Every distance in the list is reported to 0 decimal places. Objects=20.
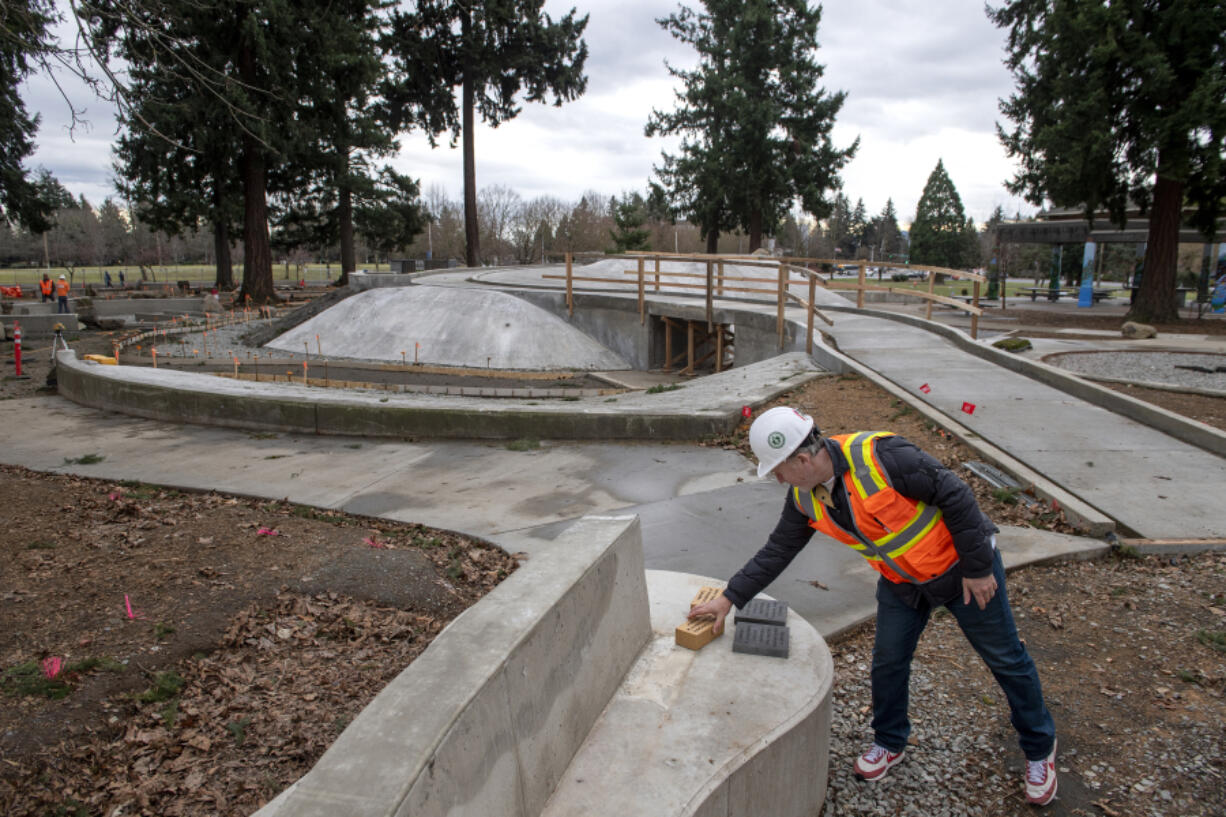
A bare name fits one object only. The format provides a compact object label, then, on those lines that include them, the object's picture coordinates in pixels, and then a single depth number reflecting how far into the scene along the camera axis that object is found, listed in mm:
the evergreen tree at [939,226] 81188
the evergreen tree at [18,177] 30219
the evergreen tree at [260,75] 22938
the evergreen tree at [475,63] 36812
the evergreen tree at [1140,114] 16828
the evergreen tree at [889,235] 106394
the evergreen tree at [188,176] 26641
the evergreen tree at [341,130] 27577
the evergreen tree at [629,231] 44438
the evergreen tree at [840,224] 114688
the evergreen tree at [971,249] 81375
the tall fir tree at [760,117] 37500
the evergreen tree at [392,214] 42094
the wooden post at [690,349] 20750
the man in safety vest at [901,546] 2764
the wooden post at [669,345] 21500
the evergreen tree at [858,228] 101938
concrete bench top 2494
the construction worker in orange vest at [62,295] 28856
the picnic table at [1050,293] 30625
